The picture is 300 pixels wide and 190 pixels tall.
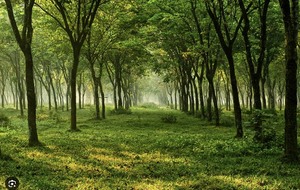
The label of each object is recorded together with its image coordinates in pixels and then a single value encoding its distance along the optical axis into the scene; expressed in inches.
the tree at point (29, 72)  671.8
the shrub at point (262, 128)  637.9
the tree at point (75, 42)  925.2
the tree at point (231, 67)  753.6
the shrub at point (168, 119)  1240.2
